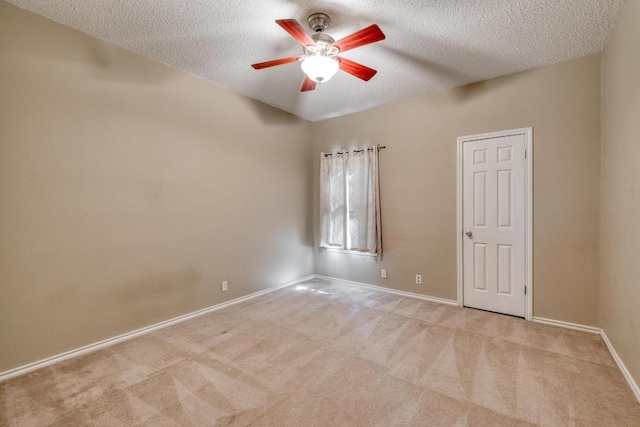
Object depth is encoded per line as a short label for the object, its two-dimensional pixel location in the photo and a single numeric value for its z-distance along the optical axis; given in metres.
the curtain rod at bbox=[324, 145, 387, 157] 4.08
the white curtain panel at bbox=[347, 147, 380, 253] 4.11
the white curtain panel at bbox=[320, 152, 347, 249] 4.49
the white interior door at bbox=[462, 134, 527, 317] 3.11
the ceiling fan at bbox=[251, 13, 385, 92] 1.96
